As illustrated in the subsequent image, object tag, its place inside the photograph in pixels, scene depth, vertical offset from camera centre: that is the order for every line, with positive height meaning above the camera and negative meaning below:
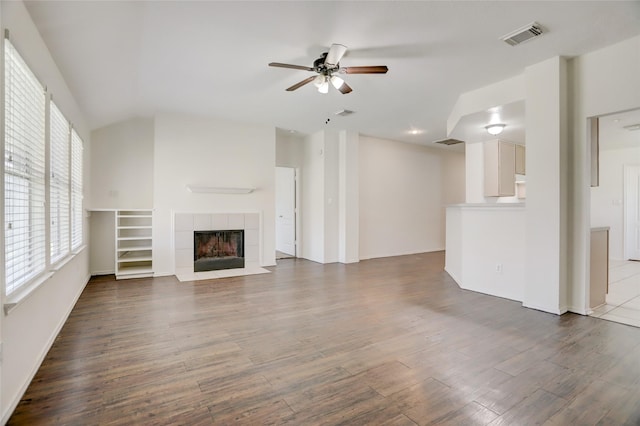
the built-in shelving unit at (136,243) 5.73 -0.54
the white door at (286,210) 8.01 +0.09
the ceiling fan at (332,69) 3.26 +1.52
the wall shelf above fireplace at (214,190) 5.84 +0.44
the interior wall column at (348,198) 7.18 +0.33
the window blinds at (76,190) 4.07 +0.31
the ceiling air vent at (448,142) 7.78 +1.71
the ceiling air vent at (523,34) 2.99 +1.68
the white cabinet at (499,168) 5.94 +0.81
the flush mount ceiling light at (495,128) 5.09 +1.32
